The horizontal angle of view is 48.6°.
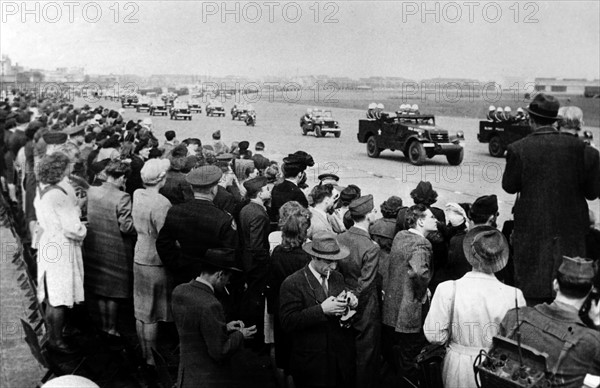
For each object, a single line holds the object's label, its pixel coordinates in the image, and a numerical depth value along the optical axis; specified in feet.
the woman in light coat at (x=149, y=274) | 18.84
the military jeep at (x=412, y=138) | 70.03
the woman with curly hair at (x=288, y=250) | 16.19
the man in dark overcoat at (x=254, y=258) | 20.24
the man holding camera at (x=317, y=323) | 13.87
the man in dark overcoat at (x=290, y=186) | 22.09
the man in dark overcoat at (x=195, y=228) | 16.20
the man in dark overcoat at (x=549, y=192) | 14.11
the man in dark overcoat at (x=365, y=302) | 16.53
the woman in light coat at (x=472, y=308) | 12.62
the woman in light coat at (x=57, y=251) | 18.95
